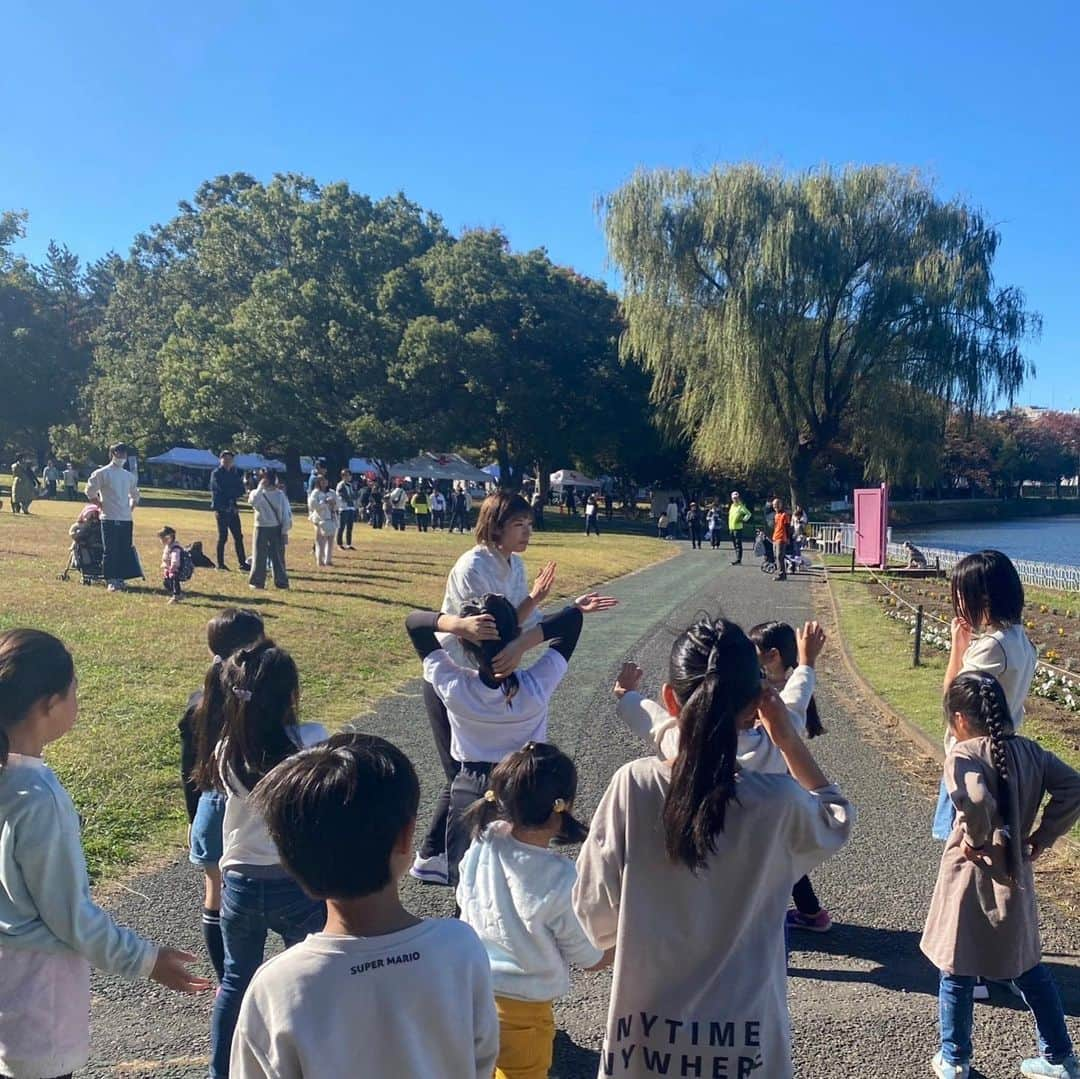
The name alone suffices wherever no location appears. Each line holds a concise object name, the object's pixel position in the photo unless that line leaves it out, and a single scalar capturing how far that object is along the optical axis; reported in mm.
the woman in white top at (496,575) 3994
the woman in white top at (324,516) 16922
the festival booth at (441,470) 55094
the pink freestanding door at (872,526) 20641
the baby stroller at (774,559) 22422
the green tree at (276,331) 40656
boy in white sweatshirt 1613
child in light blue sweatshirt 2191
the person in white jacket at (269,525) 13586
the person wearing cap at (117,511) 12234
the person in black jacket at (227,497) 15156
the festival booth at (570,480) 58034
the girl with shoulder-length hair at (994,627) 3576
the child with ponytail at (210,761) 3033
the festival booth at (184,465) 53625
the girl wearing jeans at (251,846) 2855
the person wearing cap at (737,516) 24141
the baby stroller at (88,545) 13344
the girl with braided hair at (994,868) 2951
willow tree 27438
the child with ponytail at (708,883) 2023
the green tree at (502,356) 40219
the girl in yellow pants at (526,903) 2553
